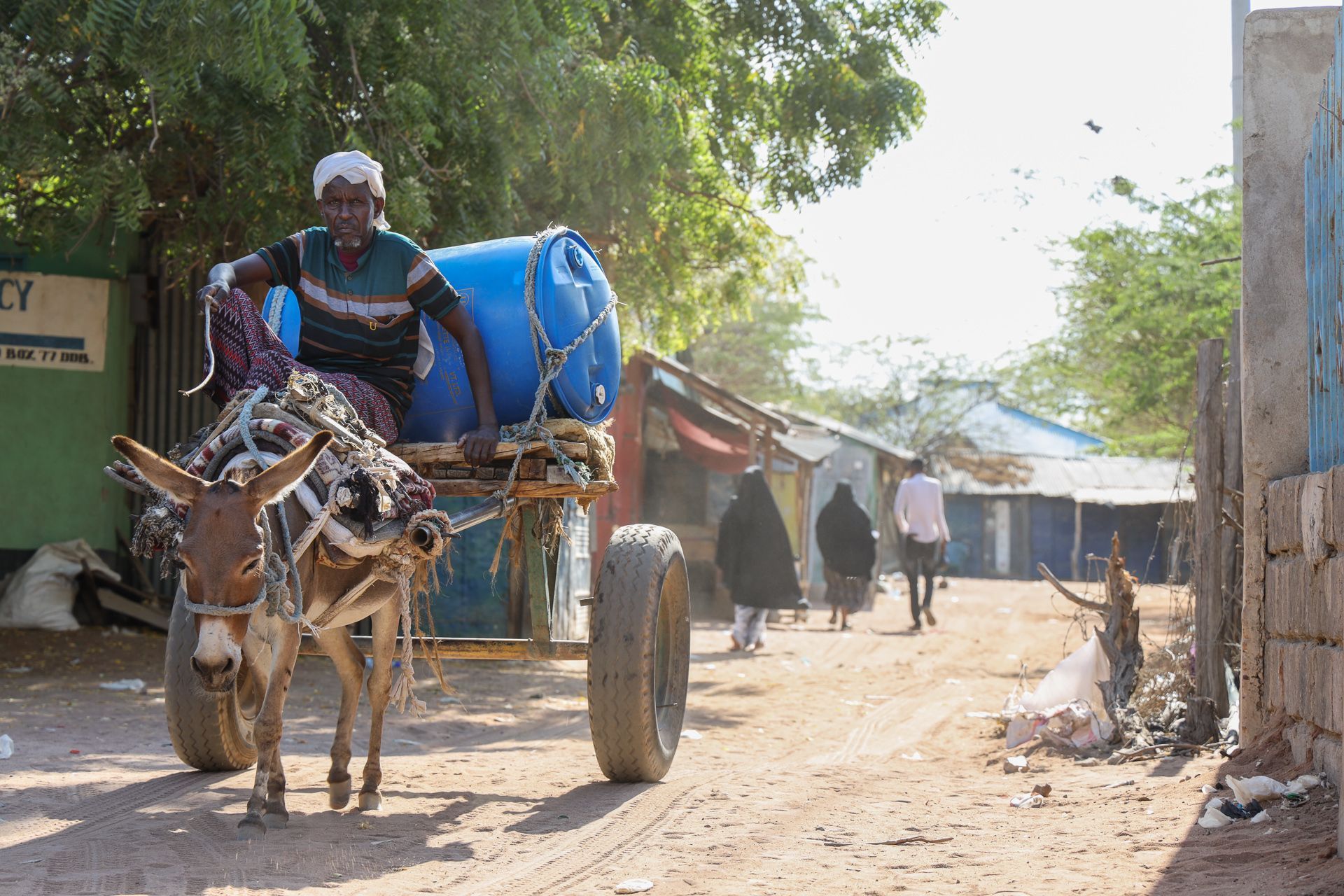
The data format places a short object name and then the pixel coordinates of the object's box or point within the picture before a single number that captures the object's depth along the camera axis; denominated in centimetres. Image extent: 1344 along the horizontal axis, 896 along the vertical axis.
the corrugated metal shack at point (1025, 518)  3722
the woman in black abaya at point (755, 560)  1416
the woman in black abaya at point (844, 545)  1759
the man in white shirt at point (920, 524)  1653
